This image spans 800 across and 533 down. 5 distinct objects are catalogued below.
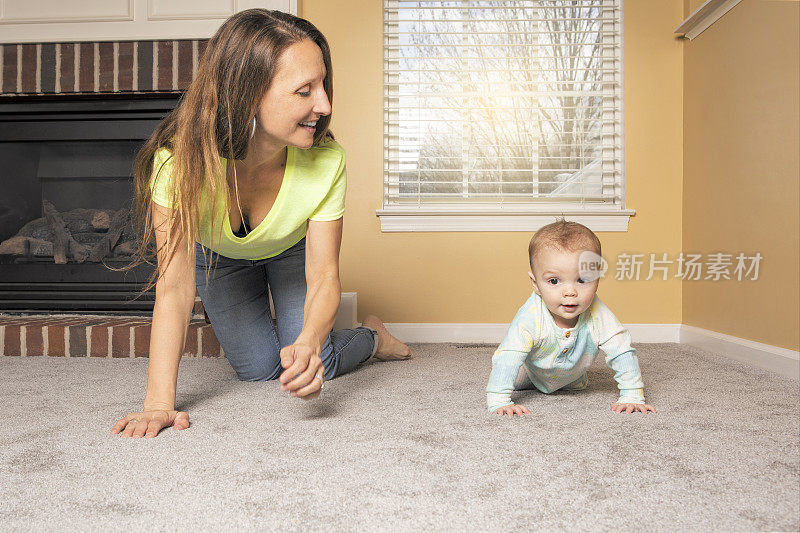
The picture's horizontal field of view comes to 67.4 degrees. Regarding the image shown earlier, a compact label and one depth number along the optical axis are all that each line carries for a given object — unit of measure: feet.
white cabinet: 7.73
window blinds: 8.50
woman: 3.77
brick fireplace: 7.73
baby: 4.18
